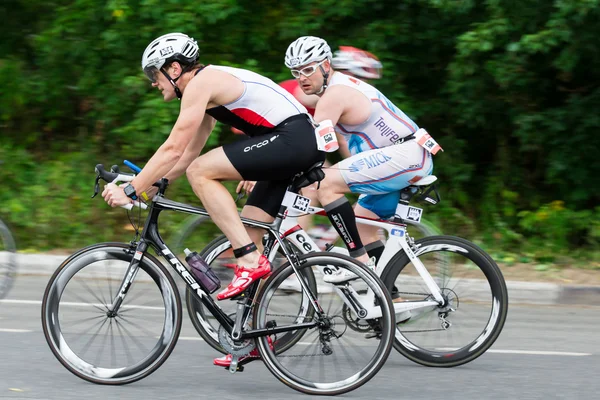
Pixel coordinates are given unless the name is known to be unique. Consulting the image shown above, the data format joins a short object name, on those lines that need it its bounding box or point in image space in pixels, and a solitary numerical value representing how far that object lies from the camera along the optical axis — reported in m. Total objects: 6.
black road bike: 10.19
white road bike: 11.42
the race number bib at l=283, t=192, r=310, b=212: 10.68
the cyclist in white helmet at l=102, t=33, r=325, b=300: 9.74
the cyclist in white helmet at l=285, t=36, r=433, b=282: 11.42
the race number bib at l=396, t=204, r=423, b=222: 11.77
